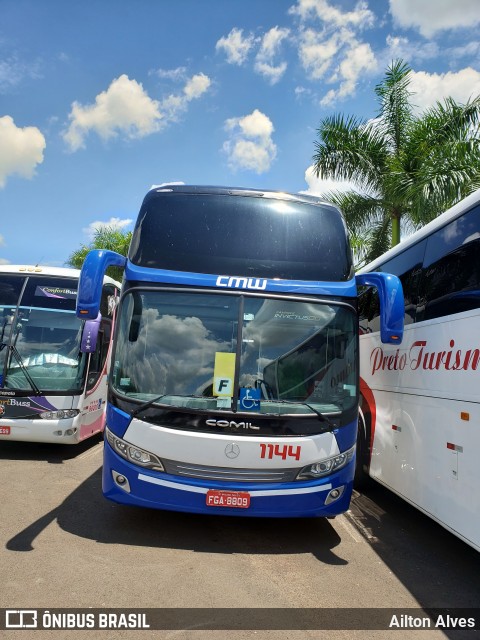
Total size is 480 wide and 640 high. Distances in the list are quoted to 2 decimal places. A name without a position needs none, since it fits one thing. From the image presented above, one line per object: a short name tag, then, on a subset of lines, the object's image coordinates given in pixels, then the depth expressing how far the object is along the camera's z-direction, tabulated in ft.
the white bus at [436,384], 15.33
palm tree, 42.34
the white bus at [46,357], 28.43
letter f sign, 17.48
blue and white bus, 16.99
